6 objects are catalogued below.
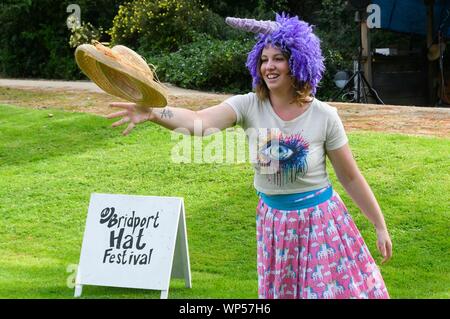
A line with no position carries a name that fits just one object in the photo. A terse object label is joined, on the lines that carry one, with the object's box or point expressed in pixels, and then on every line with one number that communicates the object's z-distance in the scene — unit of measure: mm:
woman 4059
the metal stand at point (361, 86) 13961
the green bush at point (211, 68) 15766
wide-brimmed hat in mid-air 3744
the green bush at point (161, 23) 17359
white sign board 6082
